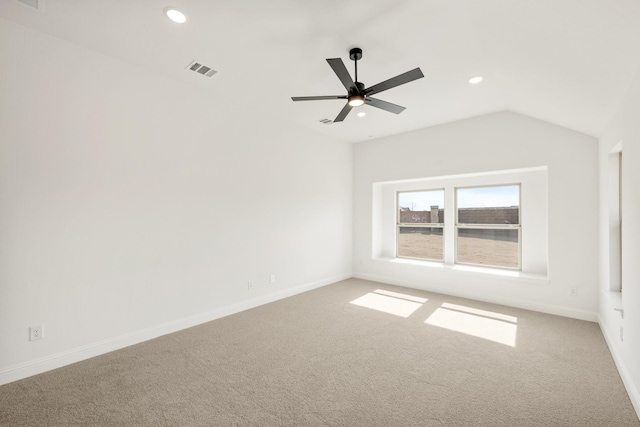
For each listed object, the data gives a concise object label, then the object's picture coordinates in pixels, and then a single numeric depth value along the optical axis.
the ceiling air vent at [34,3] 2.11
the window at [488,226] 4.70
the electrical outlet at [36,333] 2.45
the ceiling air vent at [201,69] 3.02
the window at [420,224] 5.57
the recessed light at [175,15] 2.19
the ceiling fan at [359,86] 2.29
